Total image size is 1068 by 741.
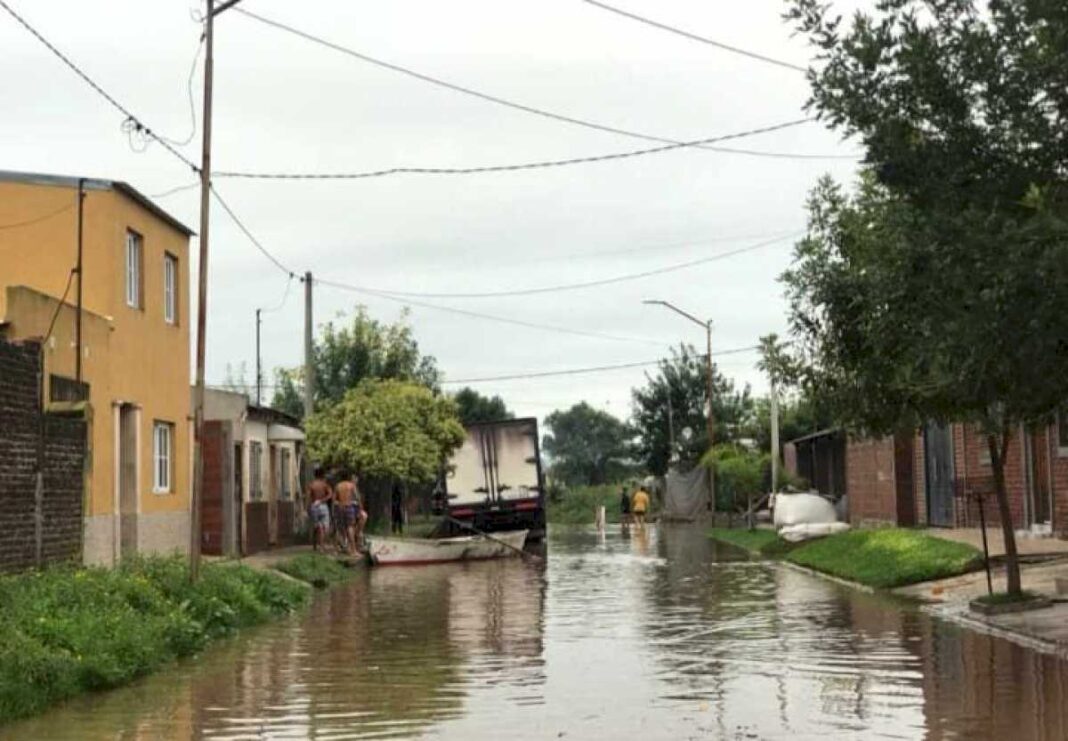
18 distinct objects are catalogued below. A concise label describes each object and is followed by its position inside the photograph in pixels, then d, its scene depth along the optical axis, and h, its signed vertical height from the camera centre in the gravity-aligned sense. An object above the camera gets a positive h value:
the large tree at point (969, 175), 9.84 +2.10
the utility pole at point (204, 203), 19.23 +3.71
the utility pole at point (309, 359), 38.21 +3.37
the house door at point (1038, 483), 27.50 -0.13
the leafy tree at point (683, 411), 68.88 +3.47
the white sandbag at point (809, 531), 33.44 -1.07
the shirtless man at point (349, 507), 32.66 -0.28
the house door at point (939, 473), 33.28 +0.12
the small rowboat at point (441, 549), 31.56 -1.22
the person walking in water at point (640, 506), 56.31 -0.74
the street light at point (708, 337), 48.47 +5.01
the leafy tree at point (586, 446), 114.50 +3.95
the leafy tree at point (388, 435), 37.74 +1.43
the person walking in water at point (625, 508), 58.93 -0.86
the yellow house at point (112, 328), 20.20 +2.39
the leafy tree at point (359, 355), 53.44 +4.80
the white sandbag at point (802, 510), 35.59 -0.66
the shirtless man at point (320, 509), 32.81 -0.31
